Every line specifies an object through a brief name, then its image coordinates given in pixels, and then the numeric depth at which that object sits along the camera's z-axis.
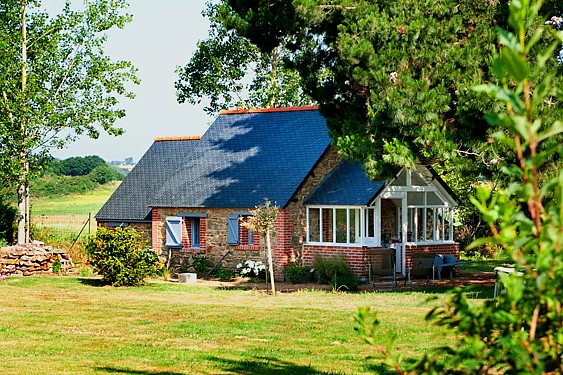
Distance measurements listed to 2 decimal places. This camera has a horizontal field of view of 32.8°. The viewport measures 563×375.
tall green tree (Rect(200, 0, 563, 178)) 20.25
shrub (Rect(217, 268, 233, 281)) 28.70
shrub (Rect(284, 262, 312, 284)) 27.45
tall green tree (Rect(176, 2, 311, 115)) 44.84
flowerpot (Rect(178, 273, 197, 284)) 27.84
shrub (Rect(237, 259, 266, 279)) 28.33
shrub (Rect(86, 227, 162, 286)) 25.52
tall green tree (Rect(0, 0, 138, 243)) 31.14
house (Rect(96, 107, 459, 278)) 27.72
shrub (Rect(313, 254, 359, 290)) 25.19
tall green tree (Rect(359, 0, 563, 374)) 3.84
